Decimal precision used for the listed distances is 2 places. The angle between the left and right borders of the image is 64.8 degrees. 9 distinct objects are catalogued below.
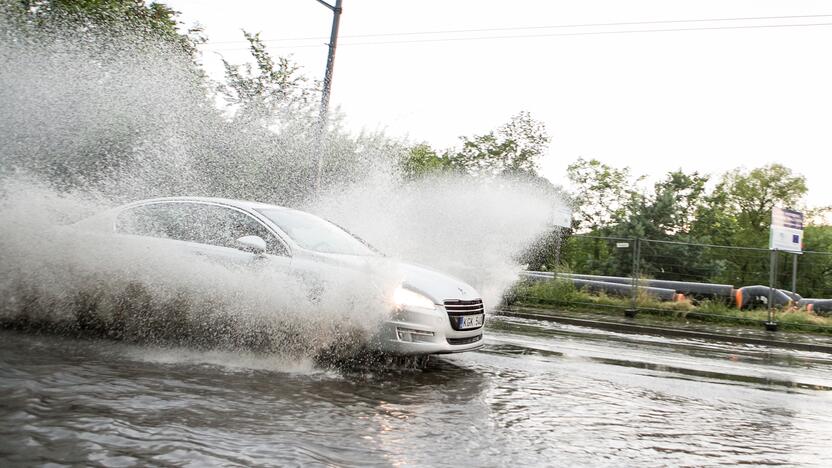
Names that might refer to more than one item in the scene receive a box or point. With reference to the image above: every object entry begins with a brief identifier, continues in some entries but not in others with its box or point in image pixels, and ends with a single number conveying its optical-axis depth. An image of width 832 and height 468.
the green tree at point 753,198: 66.25
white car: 6.01
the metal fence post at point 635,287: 17.03
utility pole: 15.73
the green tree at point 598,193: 73.38
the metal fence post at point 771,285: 15.63
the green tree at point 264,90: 20.27
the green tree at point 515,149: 55.72
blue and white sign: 16.09
